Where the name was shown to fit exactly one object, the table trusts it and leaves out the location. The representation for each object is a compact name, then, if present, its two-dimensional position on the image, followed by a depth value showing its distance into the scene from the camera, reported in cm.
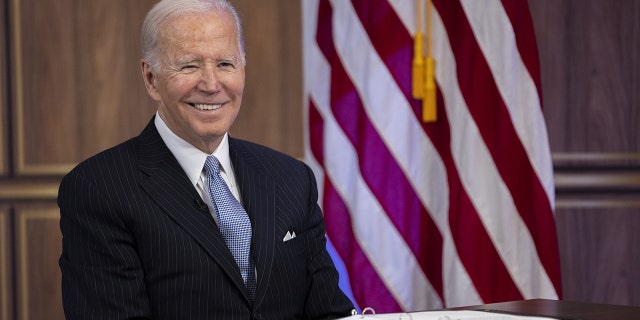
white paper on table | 586
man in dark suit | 599
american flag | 719
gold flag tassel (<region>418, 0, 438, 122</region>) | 720
